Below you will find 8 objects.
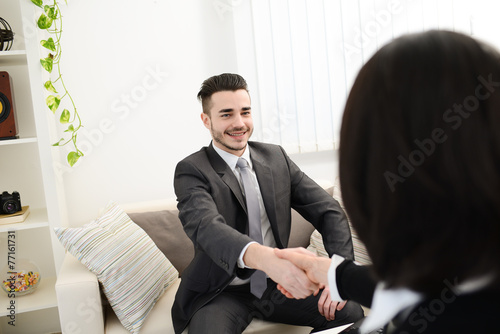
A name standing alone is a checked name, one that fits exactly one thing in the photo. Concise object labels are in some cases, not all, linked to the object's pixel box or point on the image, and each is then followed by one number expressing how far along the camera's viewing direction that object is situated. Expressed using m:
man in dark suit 1.92
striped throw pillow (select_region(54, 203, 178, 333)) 2.11
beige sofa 2.02
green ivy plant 2.39
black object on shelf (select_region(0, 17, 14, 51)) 2.43
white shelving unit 2.38
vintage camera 2.49
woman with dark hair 0.73
